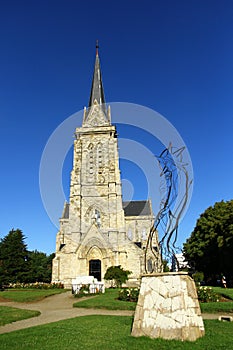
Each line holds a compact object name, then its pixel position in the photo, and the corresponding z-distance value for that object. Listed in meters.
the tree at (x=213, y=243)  27.44
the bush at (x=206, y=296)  15.12
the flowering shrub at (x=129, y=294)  15.84
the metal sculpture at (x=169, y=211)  8.45
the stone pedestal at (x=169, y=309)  6.90
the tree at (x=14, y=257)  37.19
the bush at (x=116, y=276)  31.81
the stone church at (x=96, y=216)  38.78
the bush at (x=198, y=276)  32.42
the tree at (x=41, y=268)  39.38
